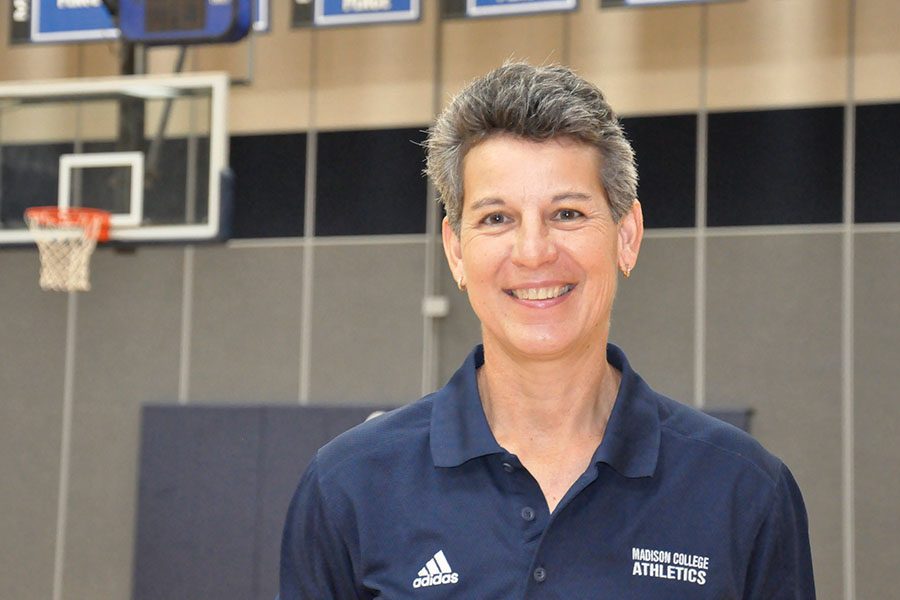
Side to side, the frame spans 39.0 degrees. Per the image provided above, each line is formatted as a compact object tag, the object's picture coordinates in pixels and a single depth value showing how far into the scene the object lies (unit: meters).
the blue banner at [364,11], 7.89
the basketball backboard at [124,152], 7.57
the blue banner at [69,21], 7.97
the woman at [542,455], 1.94
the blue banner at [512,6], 7.30
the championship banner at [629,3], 7.13
